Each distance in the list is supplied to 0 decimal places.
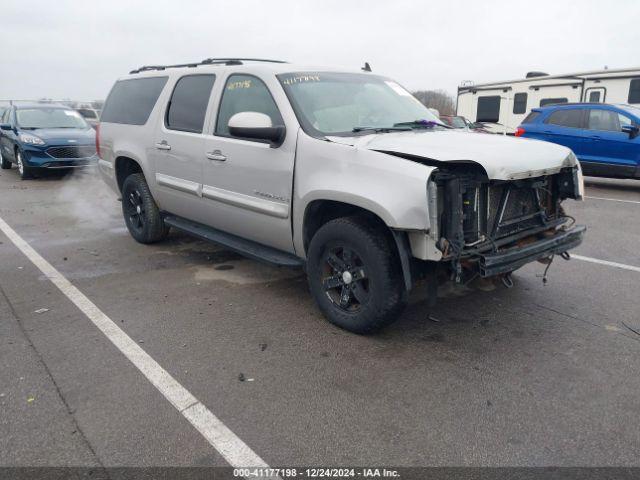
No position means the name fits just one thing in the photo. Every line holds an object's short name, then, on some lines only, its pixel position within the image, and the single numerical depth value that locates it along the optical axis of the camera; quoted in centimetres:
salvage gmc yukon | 333
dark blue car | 1165
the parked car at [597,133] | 1027
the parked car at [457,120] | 1605
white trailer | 1430
